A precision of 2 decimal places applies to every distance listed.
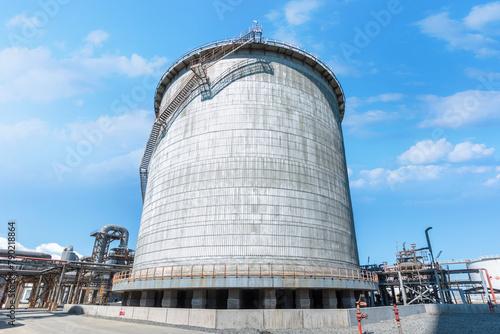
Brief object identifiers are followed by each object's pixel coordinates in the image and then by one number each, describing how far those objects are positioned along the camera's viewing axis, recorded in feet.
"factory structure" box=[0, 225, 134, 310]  115.14
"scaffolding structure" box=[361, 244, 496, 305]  106.42
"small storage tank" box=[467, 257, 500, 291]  174.78
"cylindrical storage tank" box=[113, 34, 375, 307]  67.67
